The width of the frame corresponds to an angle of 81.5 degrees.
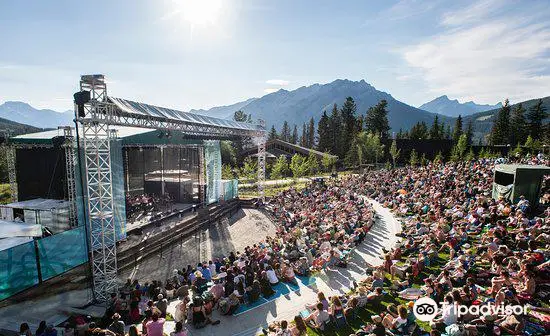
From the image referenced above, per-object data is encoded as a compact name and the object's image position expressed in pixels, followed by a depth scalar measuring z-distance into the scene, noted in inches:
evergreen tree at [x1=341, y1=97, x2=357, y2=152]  2110.0
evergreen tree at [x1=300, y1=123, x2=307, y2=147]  3139.8
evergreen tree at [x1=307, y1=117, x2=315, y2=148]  2995.8
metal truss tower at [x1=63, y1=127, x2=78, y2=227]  559.2
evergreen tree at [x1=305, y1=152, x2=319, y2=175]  1592.3
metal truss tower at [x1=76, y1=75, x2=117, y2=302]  367.6
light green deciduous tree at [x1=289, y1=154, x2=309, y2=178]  1451.3
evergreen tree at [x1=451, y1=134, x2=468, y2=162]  1609.1
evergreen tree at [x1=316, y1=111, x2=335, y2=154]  2256.4
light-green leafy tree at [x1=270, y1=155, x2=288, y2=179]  1419.8
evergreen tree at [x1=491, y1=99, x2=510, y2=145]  2070.0
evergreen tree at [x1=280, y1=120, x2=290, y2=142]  4303.9
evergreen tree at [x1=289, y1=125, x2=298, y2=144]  4131.2
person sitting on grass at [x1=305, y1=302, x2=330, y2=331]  264.6
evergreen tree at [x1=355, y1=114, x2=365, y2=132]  2175.9
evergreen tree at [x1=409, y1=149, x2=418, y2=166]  1568.3
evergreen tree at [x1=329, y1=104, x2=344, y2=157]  2206.0
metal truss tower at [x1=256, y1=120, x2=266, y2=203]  979.3
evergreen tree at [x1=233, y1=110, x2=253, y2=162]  1037.3
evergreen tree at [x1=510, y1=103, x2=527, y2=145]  1990.7
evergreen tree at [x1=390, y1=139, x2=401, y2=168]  1736.0
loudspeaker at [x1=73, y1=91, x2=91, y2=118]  359.2
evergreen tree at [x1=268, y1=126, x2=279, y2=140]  2947.3
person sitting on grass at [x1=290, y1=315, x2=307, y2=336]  235.5
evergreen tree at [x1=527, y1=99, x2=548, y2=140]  1930.4
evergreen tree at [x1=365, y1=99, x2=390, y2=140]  2197.3
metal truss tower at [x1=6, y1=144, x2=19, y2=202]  669.3
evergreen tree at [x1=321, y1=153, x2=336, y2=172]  1694.6
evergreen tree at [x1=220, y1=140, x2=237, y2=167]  1892.2
